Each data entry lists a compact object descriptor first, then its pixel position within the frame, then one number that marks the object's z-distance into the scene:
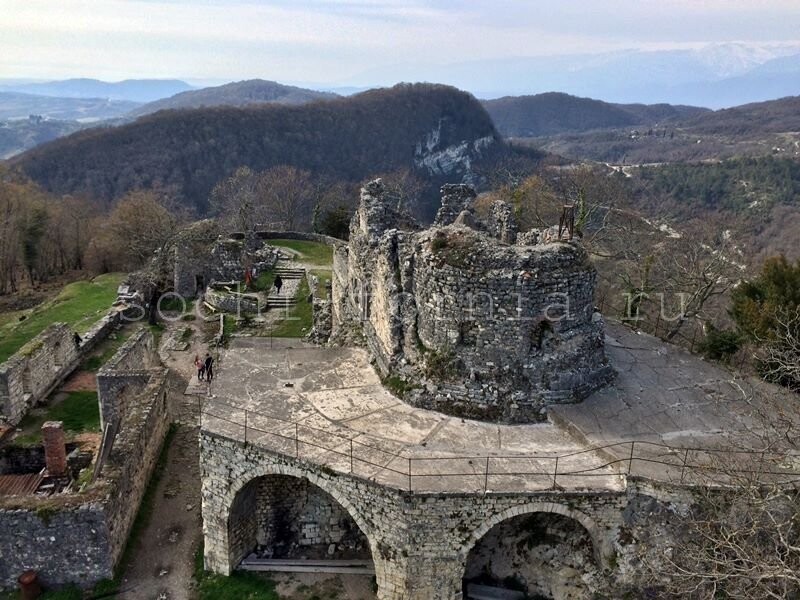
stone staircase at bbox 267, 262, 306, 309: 32.31
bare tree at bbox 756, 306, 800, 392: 16.35
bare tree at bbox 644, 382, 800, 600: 10.90
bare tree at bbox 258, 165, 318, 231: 58.34
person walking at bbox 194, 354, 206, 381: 21.53
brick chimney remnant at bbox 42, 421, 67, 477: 16.55
